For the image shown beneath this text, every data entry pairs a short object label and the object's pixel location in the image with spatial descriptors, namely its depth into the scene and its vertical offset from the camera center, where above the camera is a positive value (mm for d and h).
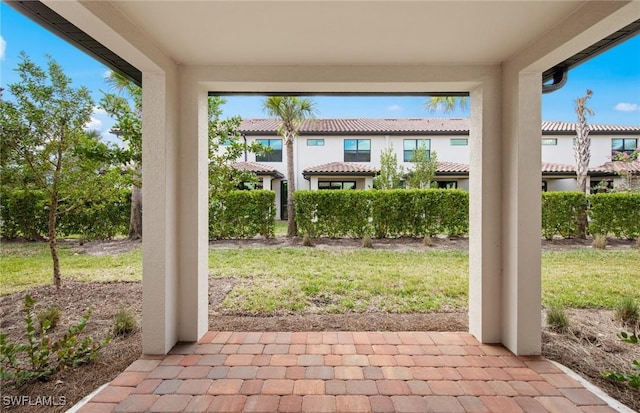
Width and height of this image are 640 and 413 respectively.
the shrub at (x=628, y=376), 2139 -1238
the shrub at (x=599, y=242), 8359 -1012
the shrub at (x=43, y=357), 2404 -1316
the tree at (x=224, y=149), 5145 +965
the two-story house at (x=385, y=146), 15211 +3022
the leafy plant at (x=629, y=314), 3736 -1330
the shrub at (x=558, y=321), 3506 -1334
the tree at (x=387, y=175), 12163 +1238
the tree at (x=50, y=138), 3836 +881
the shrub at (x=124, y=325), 3418 -1326
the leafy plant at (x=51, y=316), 3463 -1242
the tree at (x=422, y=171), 12633 +1416
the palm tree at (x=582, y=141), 11422 +2450
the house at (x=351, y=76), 2275 +1293
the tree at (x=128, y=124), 4316 +1170
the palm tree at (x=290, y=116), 9250 +2794
